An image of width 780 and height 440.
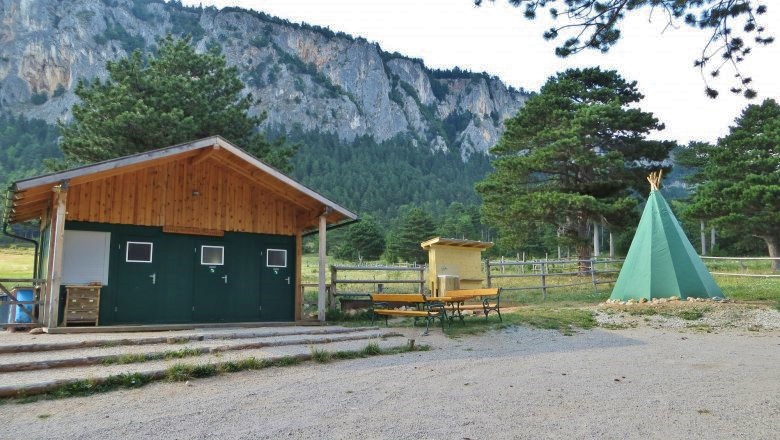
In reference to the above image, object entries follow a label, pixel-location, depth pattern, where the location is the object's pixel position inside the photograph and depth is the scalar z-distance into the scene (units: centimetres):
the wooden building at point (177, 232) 945
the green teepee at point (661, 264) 1310
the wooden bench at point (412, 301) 970
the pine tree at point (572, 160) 2147
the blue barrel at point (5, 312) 1278
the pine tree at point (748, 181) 2403
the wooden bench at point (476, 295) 1047
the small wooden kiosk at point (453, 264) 1468
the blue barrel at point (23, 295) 1101
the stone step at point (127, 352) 569
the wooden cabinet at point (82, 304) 912
